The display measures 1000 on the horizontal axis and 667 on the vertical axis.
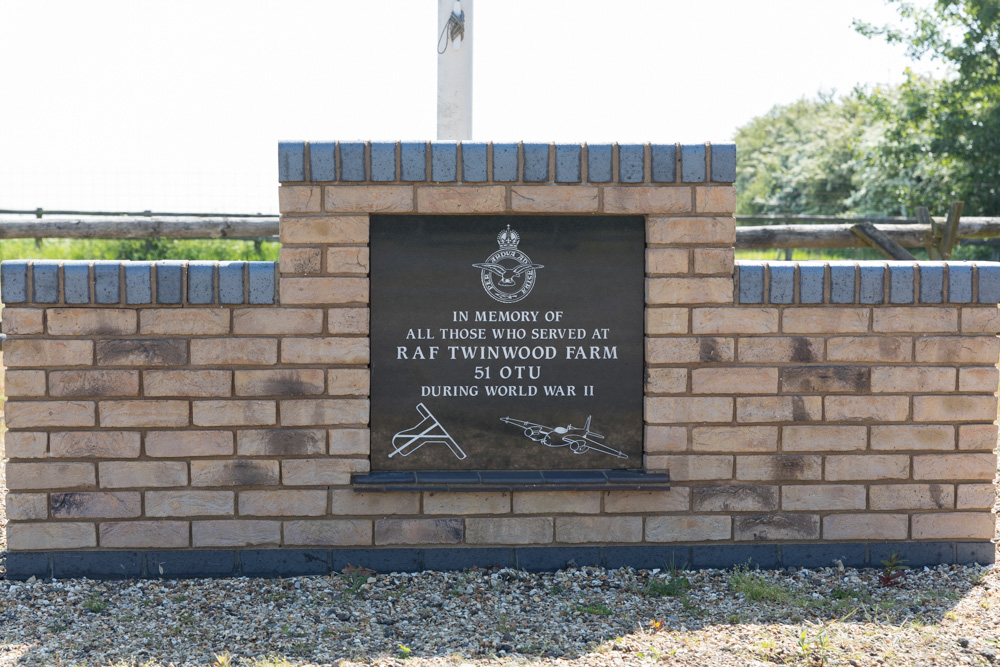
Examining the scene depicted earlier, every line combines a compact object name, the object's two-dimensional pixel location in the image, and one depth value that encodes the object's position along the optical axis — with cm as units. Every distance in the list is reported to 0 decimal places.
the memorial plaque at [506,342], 433
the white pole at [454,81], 540
